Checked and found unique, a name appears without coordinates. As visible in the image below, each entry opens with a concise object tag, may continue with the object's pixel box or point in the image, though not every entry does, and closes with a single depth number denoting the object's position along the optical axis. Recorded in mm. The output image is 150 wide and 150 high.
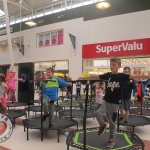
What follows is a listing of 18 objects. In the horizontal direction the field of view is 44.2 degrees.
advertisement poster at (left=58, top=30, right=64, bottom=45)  13938
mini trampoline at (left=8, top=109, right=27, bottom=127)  4543
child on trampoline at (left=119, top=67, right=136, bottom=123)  4094
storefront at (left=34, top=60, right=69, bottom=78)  13703
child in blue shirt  3637
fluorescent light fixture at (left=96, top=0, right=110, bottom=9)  9513
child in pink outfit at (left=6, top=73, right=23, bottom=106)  6861
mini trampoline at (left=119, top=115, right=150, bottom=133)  3926
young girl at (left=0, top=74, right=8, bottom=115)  4566
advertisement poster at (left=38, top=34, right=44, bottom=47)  15018
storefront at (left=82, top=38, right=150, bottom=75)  10391
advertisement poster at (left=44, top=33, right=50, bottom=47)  14650
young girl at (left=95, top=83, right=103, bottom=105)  5854
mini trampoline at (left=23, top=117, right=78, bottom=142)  3564
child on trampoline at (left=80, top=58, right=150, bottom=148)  2652
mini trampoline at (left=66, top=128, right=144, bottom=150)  2691
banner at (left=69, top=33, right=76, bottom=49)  12570
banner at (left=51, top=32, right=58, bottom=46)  14258
